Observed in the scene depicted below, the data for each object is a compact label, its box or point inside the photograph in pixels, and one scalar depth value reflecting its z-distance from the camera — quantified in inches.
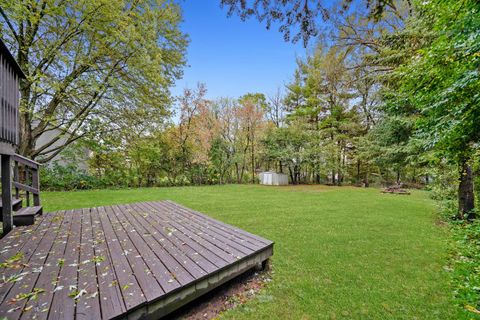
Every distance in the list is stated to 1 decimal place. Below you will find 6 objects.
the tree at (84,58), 227.9
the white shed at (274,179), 559.2
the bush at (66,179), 339.3
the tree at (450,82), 93.0
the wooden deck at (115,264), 58.2
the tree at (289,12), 82.9
